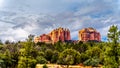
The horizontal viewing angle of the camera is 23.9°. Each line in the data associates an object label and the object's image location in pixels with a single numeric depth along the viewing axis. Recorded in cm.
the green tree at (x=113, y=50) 4209
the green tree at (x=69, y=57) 10412
